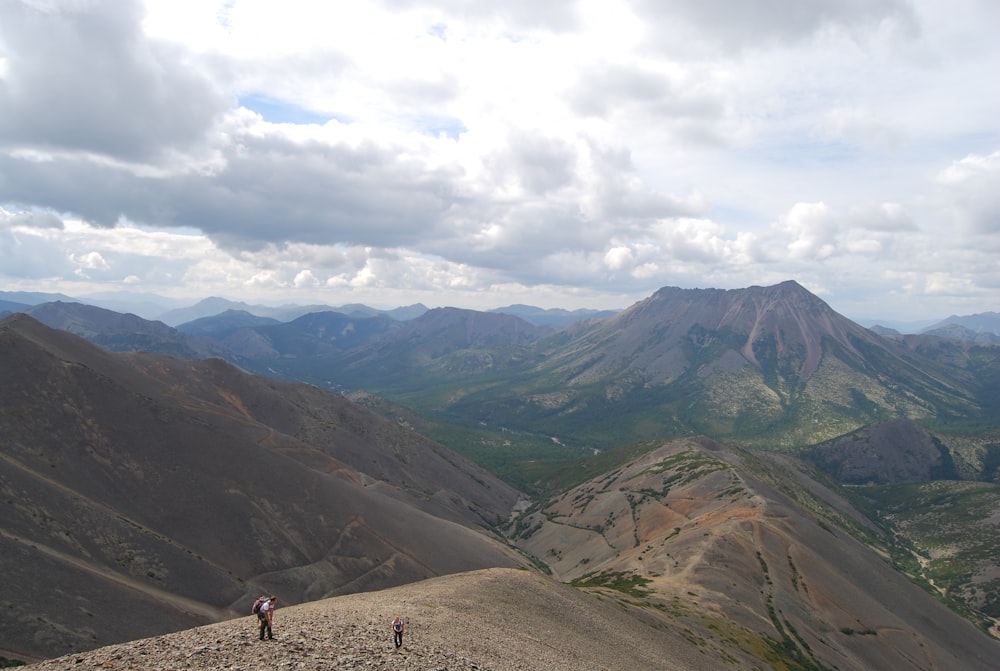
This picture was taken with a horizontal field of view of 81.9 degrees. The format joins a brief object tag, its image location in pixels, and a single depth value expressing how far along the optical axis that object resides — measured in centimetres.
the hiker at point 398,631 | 3525
